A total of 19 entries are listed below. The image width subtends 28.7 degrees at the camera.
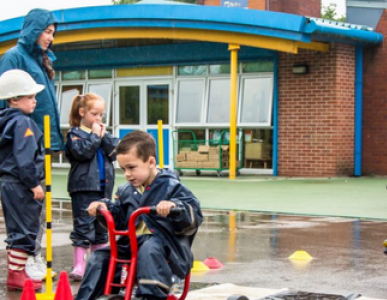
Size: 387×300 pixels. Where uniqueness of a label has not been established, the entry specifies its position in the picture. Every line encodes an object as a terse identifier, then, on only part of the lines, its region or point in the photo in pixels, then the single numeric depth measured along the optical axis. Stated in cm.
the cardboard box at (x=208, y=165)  1916
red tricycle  438
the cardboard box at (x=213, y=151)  1925
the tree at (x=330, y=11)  5222
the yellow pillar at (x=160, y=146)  602
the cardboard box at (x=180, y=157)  1966
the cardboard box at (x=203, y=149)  1940
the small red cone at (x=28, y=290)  480
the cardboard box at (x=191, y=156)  1952
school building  1777
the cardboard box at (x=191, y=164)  1947
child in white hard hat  604
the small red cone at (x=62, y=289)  492
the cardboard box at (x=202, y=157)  1934
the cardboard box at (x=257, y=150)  1947
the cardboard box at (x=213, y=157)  1917
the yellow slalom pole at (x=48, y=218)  547
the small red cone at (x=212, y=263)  718
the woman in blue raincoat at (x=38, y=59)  671
